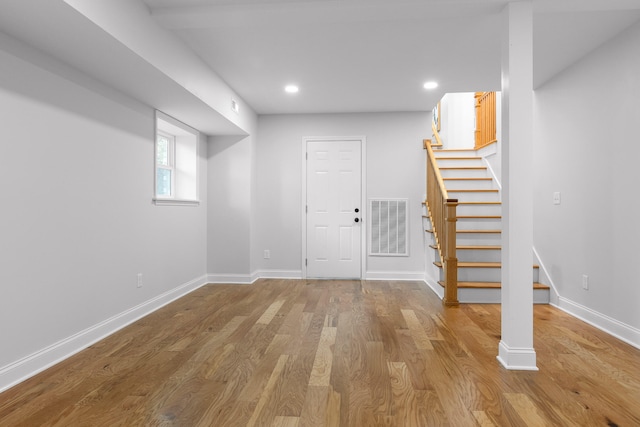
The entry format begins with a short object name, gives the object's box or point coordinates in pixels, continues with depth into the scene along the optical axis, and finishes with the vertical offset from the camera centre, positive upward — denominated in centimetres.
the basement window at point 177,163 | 412 +62
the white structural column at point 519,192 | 223 +14
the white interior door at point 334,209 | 517 +6
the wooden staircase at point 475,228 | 385 -18
